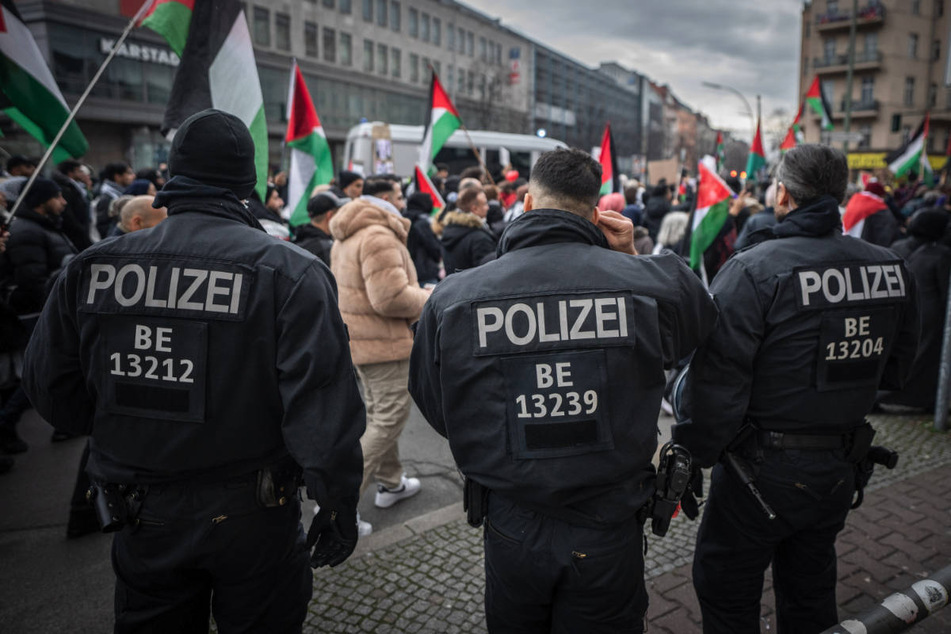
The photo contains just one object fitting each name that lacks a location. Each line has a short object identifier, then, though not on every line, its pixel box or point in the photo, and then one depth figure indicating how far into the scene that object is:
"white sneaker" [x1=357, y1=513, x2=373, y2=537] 3.99
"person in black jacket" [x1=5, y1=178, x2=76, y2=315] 5.12
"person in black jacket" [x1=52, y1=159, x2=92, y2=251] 6.29
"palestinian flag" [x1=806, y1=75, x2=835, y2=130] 14.34
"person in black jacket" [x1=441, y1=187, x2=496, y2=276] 5.43
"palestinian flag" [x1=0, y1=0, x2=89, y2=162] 3.46
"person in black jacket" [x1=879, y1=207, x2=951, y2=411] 5.83
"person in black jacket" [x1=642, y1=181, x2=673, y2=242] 10.25
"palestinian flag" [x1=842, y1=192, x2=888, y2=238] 7.37
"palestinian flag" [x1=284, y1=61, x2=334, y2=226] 5.94
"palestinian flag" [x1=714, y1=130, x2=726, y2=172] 17.69
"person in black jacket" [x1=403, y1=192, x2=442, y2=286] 6.89
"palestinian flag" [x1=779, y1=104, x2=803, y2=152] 12.32
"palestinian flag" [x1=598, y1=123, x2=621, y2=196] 8.20
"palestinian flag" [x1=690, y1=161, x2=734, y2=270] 6.38
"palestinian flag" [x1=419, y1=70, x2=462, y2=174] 8.36
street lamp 34.31
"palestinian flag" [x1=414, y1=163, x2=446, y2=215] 8.18
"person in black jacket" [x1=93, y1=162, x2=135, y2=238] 7.60
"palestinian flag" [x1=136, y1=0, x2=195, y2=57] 3.47
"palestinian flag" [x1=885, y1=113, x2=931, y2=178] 12.16
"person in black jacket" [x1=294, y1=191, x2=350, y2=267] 5.16
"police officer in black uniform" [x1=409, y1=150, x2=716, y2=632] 1.96
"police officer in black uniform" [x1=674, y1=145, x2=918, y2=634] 2.44
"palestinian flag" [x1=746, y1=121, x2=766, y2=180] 12.73
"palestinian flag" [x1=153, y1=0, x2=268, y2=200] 3.38
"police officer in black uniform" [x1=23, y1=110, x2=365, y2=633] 2.07
